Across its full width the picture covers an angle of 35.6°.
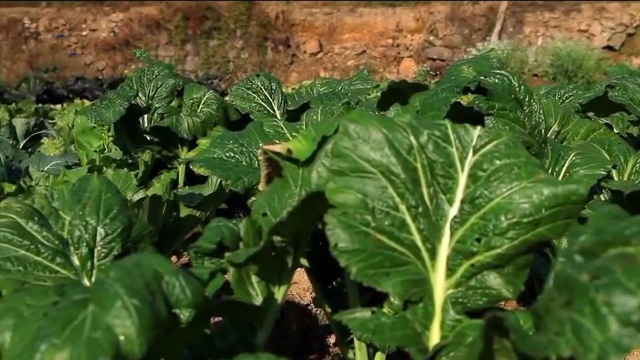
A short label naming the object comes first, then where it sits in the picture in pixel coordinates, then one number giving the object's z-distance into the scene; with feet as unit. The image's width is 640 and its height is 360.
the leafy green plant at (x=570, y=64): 43.11
